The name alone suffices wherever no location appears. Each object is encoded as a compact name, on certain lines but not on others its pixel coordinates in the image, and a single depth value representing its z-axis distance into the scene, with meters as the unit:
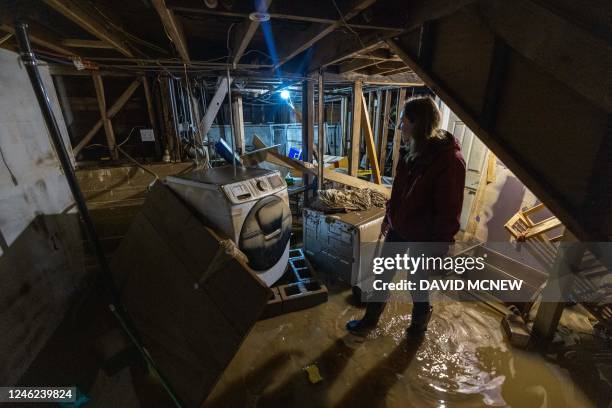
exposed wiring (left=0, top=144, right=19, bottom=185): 1.68
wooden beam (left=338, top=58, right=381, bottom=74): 2.58
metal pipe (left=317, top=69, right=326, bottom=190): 2.94
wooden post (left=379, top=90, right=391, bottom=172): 5.67
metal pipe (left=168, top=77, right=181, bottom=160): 3.01
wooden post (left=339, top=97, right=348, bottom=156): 7.13
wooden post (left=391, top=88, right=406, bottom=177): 5.03
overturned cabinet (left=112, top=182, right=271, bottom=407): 1.28
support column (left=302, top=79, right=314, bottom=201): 3.00
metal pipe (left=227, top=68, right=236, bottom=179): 2.14
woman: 1.46
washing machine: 1.77
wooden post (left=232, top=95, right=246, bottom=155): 4.84
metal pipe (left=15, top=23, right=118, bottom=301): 1.17
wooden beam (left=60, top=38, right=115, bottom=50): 1.87
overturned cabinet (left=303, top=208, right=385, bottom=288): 2.36
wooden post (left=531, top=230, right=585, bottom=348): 1.73
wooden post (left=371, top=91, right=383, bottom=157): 5.96
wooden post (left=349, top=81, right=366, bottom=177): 3.32
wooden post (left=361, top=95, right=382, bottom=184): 3.68
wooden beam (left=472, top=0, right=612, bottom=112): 0.68
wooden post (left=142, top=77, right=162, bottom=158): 2.93
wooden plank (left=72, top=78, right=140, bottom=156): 2.88
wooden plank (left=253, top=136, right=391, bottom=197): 2.98
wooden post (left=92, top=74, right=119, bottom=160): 2.77
